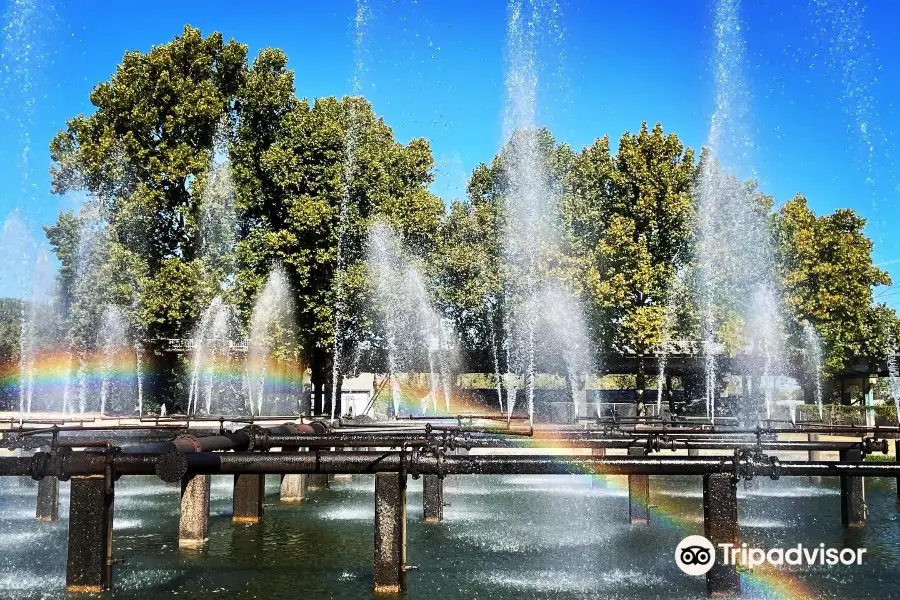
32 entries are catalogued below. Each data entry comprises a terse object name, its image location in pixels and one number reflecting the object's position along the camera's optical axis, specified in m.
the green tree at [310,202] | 39.91
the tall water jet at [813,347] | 46.12
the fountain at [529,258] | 43.81
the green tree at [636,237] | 42.16
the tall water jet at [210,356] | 39.81
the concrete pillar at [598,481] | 20.19
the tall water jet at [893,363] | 48.97
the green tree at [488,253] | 44.09
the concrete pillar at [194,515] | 12.42
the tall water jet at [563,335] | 43.28
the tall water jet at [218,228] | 39.50
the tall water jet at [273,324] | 38.97
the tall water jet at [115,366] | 39.50
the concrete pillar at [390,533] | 8.82
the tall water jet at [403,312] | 40.34
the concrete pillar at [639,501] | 14.81
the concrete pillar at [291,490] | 17.33
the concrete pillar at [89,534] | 8.88
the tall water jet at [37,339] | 43.62
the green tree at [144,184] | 38.56
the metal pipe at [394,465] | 8.67
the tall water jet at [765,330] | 43.00
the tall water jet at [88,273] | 38.53
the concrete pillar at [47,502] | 15.01
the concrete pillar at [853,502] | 14.74
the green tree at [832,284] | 45.28
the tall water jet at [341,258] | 40.28
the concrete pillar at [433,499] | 14.83
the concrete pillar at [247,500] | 14.78
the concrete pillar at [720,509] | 8.66
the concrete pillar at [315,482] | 19.66
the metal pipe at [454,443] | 12.84
